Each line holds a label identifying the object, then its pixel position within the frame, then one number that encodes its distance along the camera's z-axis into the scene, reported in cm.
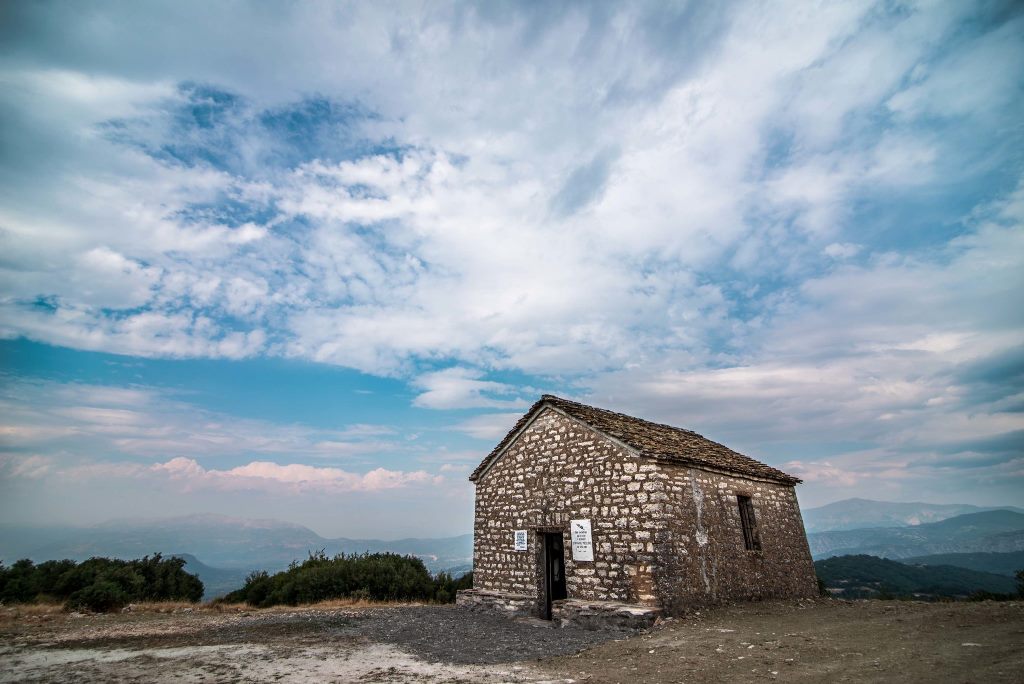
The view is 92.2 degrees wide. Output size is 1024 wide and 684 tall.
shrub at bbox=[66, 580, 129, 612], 1541
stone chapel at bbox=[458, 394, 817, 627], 1187
